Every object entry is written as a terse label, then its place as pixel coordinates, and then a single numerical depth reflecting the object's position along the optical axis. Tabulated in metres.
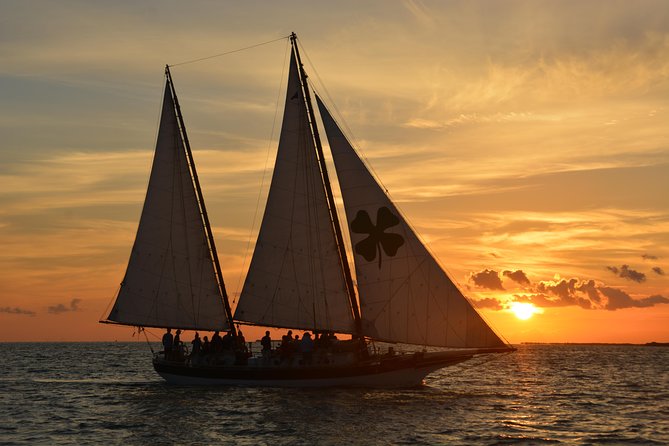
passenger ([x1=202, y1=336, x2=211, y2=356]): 57.91
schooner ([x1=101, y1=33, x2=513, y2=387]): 50.44
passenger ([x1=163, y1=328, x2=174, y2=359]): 60.06
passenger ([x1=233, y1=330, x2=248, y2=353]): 57.65
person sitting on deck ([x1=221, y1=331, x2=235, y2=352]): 57.53
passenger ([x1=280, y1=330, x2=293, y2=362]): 53.97
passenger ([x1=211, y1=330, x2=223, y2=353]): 57.50
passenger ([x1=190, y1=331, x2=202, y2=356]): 57.89
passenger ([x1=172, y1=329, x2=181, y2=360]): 60.03
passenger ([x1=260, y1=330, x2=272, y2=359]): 53.93
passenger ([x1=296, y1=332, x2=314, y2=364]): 53.12
